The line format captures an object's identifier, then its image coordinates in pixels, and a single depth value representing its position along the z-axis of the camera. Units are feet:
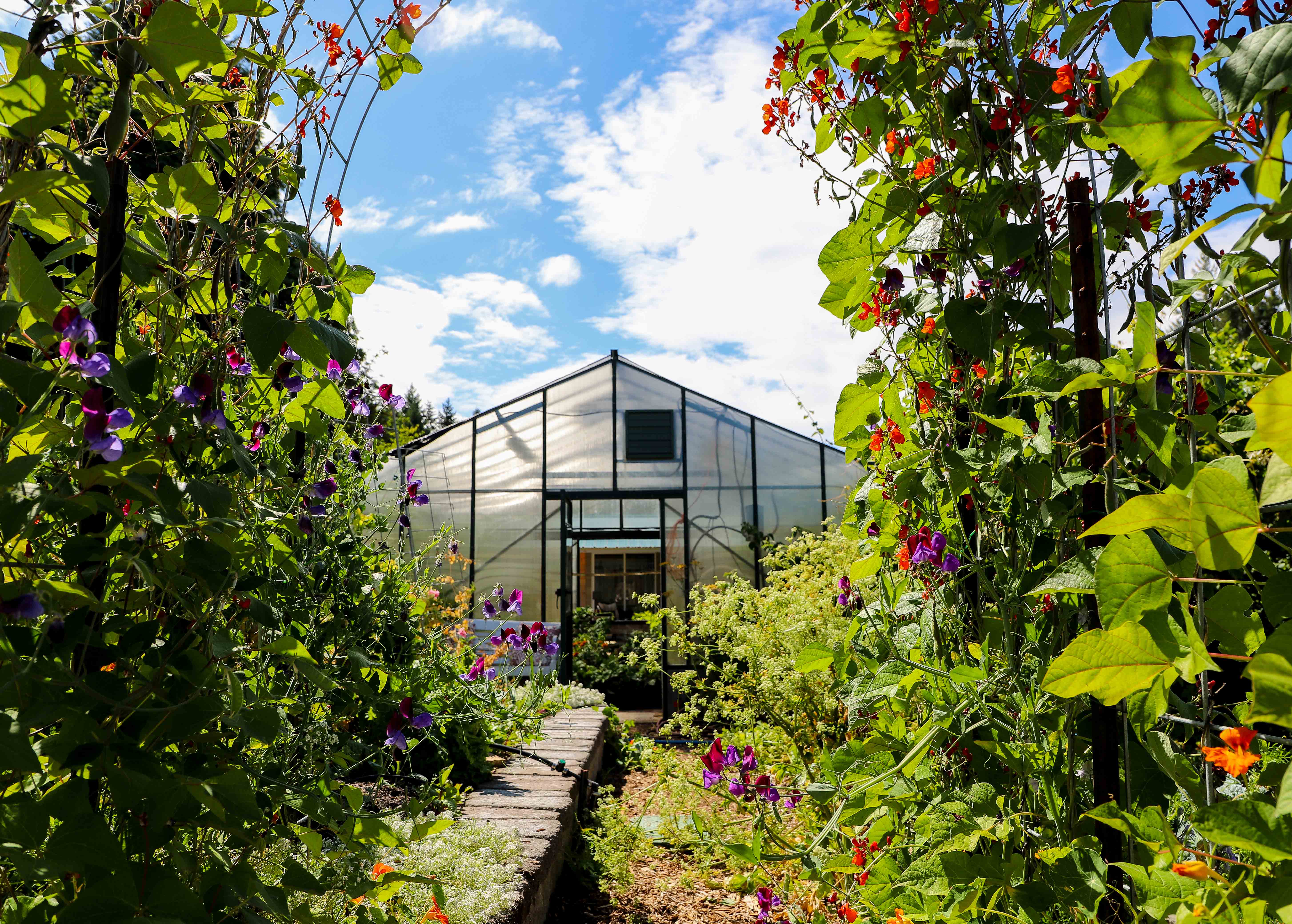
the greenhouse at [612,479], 24.26
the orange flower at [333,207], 3.55
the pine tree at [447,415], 87.81
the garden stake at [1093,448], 2.83
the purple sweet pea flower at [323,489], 3.93
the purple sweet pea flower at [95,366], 2.05
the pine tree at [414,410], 66.95
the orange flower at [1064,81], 2.82
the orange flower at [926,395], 3.42
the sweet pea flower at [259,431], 3.72
